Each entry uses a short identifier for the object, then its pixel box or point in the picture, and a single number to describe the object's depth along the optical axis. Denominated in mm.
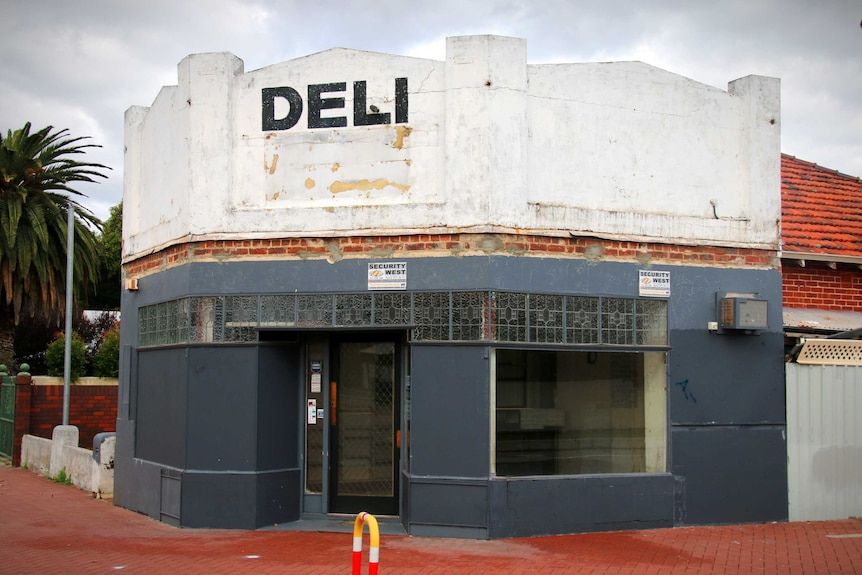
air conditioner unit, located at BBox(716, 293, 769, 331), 11102
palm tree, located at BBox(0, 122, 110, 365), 24312
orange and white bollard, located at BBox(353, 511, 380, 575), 6176
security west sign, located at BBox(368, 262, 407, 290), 10633
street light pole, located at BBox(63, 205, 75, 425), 17938
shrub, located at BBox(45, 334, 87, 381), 26047
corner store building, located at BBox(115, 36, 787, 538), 10445
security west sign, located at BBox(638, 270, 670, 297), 11094
